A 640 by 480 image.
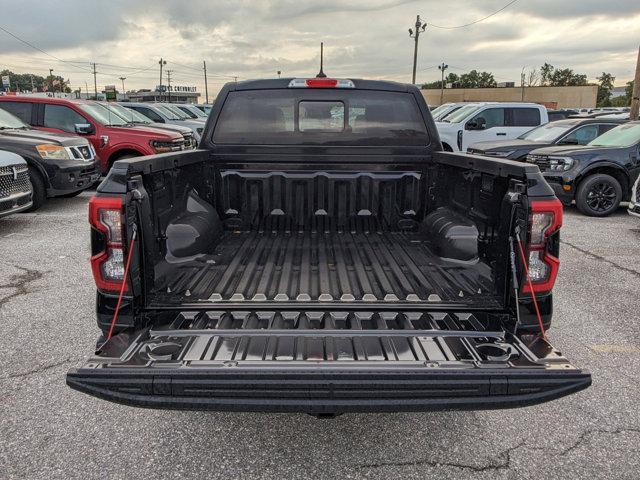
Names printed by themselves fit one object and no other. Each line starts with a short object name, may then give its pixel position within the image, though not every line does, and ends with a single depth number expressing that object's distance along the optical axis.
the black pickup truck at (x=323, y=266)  2.12
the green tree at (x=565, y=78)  100.81
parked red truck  10.66
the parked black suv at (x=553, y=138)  10.84
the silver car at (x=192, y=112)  20.13
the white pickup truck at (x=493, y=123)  15.06
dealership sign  122.12
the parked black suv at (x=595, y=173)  9.09
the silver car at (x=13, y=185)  7.27
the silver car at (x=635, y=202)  7.72
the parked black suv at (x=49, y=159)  8.77
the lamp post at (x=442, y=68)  69.97
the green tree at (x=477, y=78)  103.38
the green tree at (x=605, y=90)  86.21
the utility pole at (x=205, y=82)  90.61
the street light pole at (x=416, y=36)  44.72
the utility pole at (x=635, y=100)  15.13
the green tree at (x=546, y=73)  111.75
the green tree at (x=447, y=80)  108.88
